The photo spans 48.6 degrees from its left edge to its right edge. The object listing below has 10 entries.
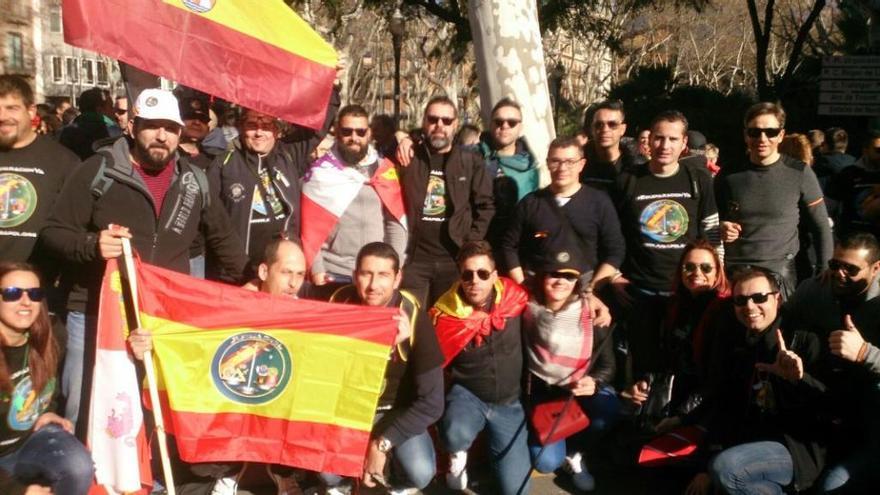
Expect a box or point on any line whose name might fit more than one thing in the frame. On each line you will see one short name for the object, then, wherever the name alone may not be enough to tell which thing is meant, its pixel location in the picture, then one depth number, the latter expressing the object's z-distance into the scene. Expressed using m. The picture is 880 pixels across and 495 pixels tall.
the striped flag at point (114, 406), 4.88
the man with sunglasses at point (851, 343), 4.75
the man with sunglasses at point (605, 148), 6.52
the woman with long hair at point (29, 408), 4.50
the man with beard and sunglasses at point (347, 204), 6.12
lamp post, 18.91
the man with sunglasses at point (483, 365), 5.55
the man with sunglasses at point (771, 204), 6.09
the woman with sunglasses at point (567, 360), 5.70
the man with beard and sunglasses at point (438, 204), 6.23
